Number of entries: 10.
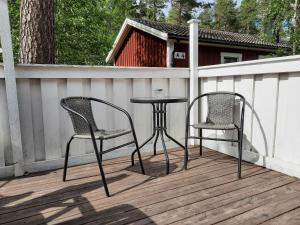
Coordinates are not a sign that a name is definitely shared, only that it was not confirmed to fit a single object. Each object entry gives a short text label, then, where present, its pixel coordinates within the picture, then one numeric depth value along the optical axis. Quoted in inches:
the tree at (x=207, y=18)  1003.9
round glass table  89.2
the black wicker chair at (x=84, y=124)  74.4
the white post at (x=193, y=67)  116.1
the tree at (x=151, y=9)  826.2
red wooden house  337.7
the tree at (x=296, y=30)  313.6
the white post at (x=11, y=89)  81.8
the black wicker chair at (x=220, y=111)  93.2
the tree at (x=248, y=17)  848.9
